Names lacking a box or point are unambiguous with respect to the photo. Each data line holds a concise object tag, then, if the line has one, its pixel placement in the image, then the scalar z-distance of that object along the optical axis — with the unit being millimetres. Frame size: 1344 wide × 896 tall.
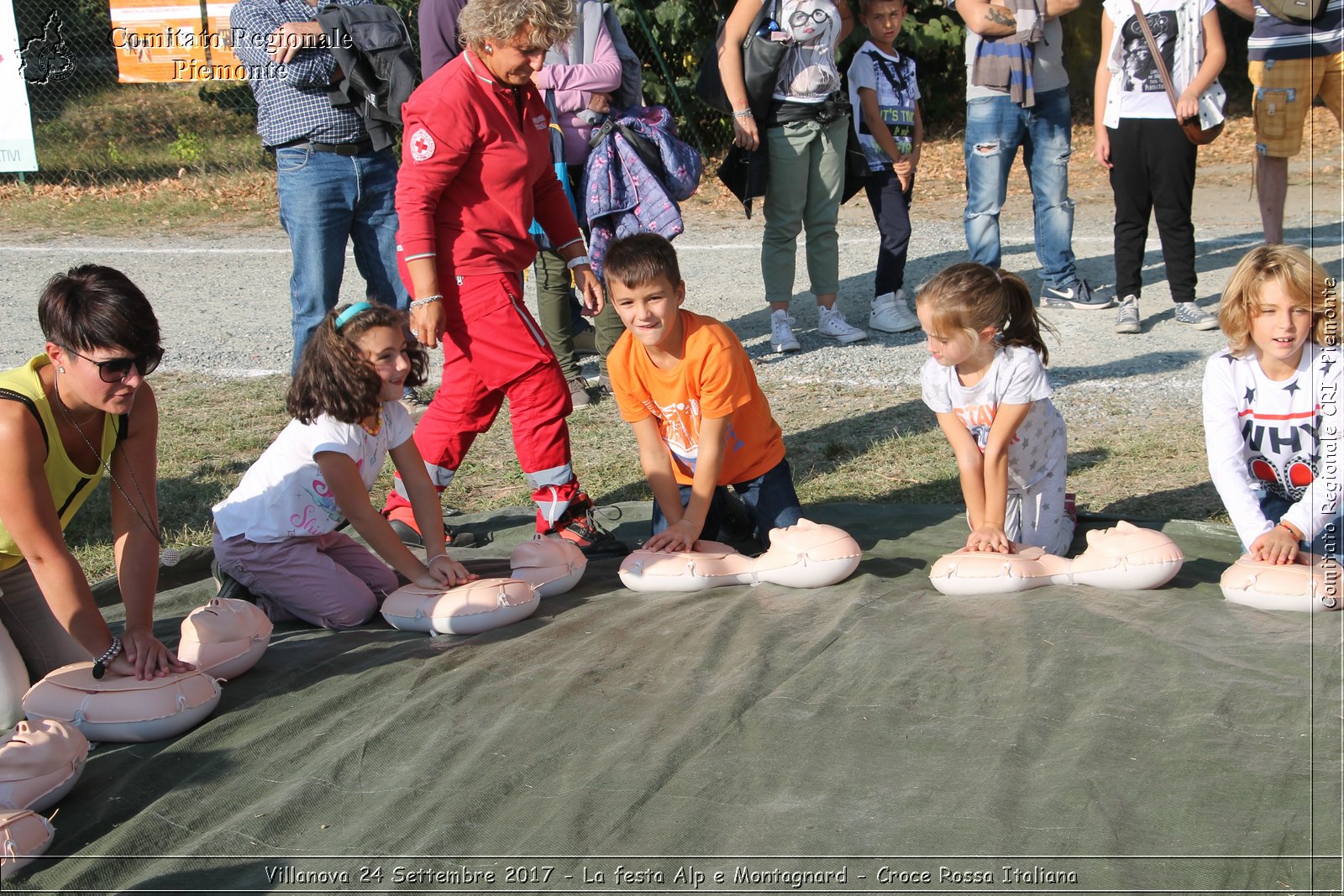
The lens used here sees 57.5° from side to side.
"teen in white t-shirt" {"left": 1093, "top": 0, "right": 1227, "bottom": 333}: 5980
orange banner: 11938
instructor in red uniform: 3723
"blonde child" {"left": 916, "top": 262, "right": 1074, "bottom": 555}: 3410
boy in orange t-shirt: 3510
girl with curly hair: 3287
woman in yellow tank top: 2580
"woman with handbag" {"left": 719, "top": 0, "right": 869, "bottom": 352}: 5969
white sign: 11539
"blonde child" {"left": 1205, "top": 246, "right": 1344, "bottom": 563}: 3098
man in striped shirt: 5840
